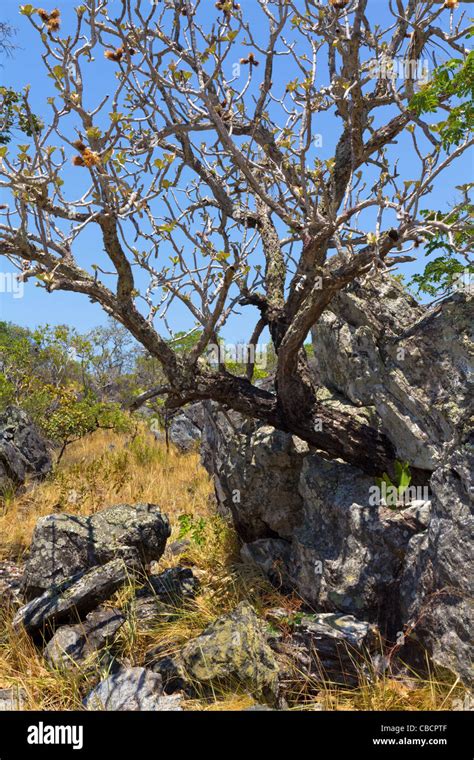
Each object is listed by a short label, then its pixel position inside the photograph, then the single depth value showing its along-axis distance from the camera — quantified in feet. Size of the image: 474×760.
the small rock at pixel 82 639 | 17.02
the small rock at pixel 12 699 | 15.25
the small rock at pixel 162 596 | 19.03
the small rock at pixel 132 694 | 14.70
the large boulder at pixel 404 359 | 16.30
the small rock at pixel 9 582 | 21.22
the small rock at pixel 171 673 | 15.51
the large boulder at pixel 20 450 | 33.24
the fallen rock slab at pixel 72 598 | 18.29
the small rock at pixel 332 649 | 15.97
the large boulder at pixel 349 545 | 17.61
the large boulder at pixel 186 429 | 47.82
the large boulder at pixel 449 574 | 14.71
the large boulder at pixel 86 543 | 20.75
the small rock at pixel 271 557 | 21.22
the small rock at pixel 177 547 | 25.64
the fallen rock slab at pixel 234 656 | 14.67
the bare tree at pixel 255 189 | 15.90
